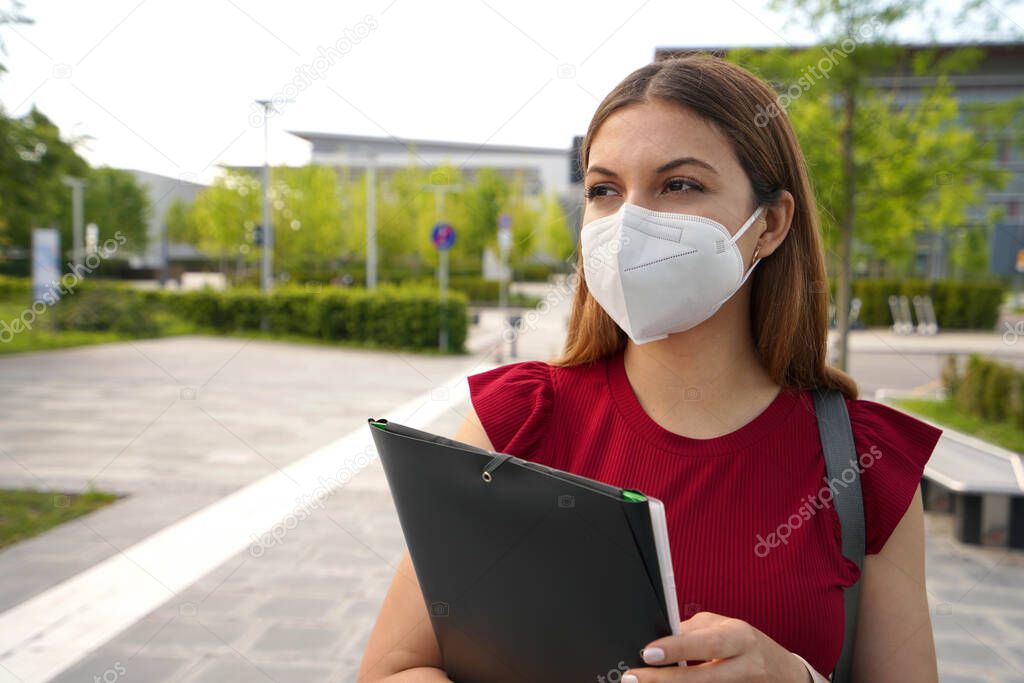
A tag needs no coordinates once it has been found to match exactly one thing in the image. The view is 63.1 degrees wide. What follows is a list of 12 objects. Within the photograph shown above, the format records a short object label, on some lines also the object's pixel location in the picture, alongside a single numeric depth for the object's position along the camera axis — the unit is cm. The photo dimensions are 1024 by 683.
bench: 494
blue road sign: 1451
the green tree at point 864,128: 757
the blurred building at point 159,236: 4897
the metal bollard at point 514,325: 1431
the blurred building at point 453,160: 3906
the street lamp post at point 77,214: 3040
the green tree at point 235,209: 2900
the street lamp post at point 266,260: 2188
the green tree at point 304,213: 2978
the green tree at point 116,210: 3766
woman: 122
